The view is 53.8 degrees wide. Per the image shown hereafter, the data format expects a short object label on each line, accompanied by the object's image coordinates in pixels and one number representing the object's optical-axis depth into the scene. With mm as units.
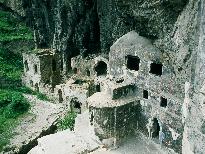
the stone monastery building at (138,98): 11382
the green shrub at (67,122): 14850
